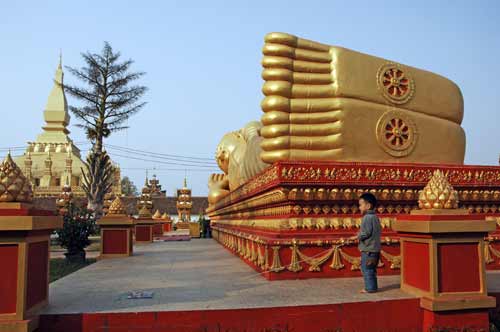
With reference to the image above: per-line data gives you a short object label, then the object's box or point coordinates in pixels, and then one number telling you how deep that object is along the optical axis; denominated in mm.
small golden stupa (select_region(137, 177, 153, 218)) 25089
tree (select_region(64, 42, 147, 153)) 24406
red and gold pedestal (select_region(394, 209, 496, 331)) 4668
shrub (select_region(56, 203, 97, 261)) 12422
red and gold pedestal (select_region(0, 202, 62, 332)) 3959
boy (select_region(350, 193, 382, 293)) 5332
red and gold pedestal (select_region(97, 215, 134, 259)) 11133
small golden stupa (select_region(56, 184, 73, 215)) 21938
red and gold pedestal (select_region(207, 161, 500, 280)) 6434
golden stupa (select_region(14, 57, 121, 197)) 45906
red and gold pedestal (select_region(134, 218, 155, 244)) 17728
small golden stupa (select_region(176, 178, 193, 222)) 36531
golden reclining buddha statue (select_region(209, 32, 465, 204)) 7414
